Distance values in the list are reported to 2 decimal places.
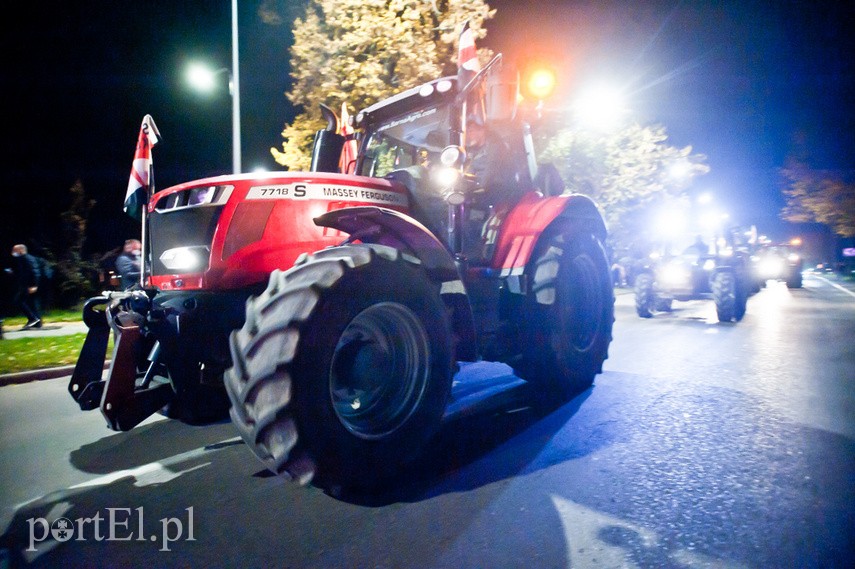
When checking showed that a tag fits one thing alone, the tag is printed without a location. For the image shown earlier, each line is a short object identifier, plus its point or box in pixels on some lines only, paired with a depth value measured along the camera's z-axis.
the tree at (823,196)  39.47
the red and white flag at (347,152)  5.58
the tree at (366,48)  12.97
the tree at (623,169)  18.50
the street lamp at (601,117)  17.46
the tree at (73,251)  16.33
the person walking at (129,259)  9.05
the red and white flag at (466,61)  4.49
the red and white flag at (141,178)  4.25
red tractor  2.84
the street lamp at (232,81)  10.72
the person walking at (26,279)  11.92
